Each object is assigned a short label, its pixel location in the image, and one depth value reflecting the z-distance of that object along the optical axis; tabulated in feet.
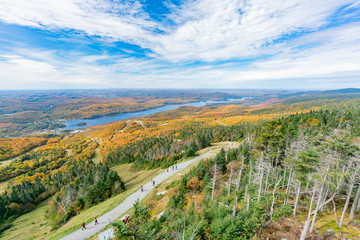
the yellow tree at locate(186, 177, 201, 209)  100.47
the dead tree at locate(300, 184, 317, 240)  42.57
